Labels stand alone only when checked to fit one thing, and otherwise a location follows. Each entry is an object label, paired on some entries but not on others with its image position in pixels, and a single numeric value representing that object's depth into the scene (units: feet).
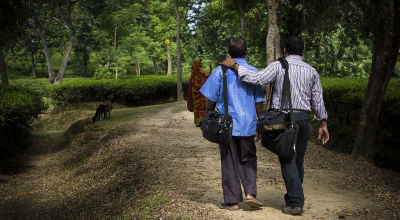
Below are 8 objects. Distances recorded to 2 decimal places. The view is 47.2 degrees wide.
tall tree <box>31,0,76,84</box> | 90.56
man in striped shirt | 15.43
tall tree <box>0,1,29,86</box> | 37.45
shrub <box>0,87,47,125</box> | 37.47
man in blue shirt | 16.03
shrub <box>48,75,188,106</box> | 79.61
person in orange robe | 38.42
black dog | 55.72
